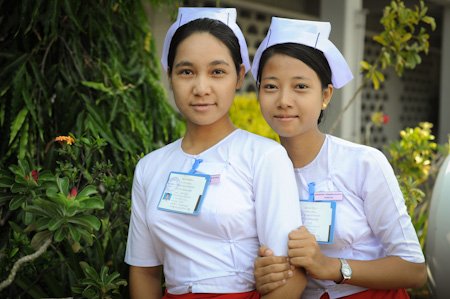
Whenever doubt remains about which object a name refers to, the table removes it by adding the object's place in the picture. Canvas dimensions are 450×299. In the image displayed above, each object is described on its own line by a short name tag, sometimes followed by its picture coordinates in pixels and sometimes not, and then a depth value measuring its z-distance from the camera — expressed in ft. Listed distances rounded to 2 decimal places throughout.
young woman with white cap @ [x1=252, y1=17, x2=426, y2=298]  5.91
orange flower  6.63
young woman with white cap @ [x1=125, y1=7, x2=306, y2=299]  5.56
